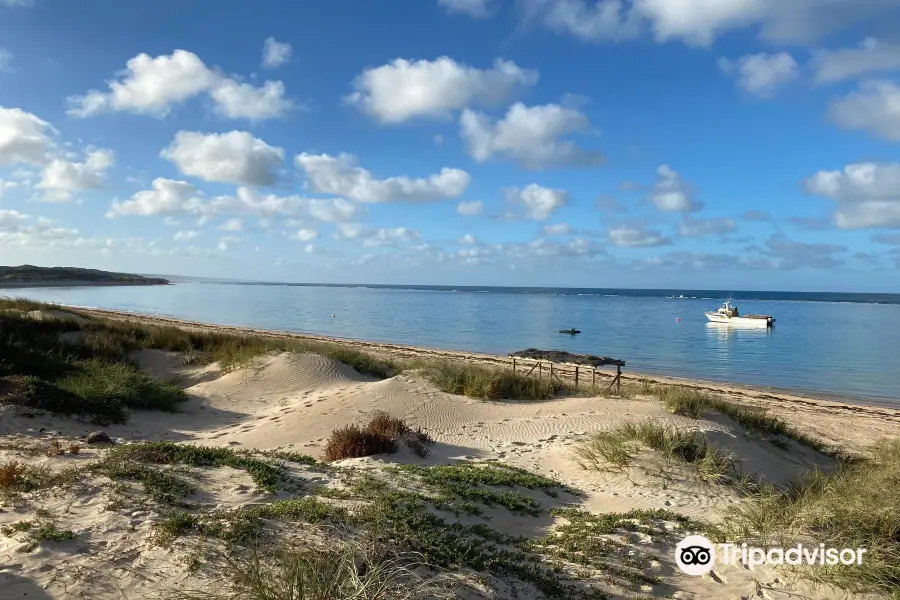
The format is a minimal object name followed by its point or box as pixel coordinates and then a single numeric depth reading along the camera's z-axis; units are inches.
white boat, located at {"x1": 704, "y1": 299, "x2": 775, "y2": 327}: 1979.6
